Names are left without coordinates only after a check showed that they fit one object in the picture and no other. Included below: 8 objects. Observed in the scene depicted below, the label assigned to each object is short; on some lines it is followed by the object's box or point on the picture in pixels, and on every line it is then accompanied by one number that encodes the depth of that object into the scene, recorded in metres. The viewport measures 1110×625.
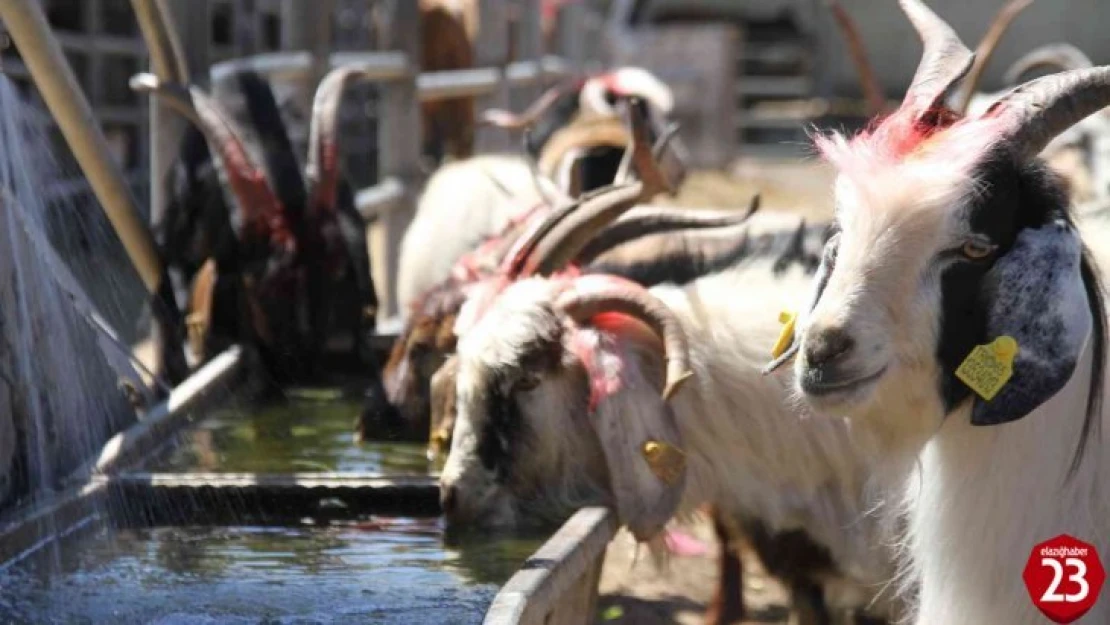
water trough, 7.65
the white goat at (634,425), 9.07
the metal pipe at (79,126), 9.55
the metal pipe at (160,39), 12.01
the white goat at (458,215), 13.54
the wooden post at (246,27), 24.11
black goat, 11.71
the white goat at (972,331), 6.48
